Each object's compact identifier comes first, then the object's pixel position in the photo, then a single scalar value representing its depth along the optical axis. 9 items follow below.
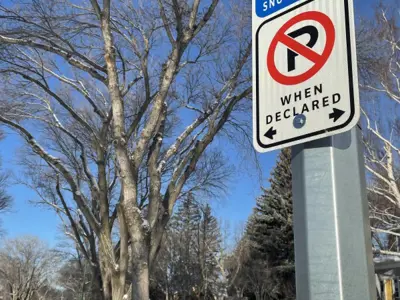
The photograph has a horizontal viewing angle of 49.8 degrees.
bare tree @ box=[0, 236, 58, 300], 61.22
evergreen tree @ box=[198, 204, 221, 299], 36.84
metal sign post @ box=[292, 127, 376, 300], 1.33
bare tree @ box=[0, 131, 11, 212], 27.30
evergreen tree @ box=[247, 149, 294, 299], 28.62
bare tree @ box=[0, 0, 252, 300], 9.77
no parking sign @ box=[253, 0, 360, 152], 1.47
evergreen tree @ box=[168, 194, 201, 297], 38.12
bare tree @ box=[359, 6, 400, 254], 14.22
